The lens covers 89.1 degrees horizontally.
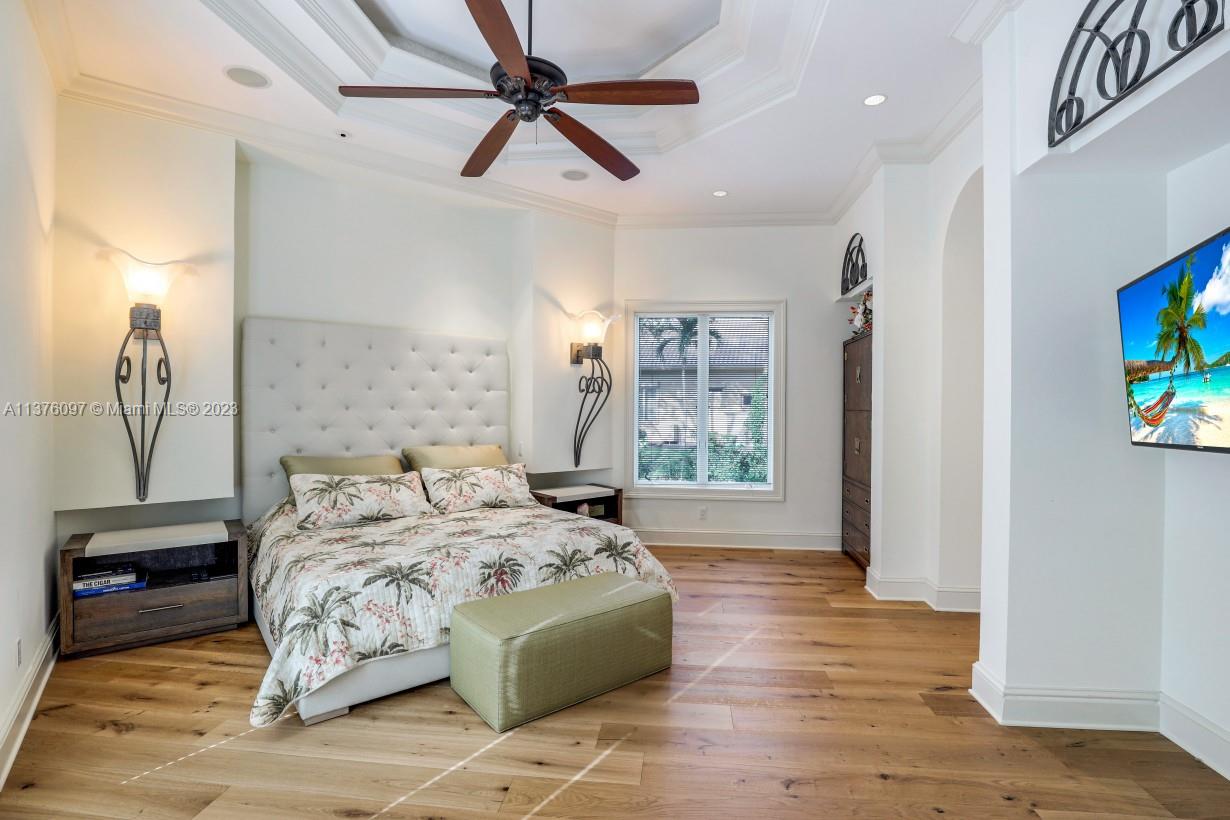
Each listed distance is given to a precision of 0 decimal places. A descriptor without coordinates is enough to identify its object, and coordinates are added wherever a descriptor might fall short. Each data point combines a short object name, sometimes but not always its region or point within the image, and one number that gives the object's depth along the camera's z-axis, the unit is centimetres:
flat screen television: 165
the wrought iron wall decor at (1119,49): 159
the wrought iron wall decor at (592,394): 497
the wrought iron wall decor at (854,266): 435
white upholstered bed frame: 370
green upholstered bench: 232
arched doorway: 367
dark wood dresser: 434
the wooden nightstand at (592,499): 451
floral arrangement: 437
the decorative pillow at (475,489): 385
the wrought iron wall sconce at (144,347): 302
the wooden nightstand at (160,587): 284
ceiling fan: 245
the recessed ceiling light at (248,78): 294
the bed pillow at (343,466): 369
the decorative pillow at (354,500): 338
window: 526
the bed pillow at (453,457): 416
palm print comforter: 235
